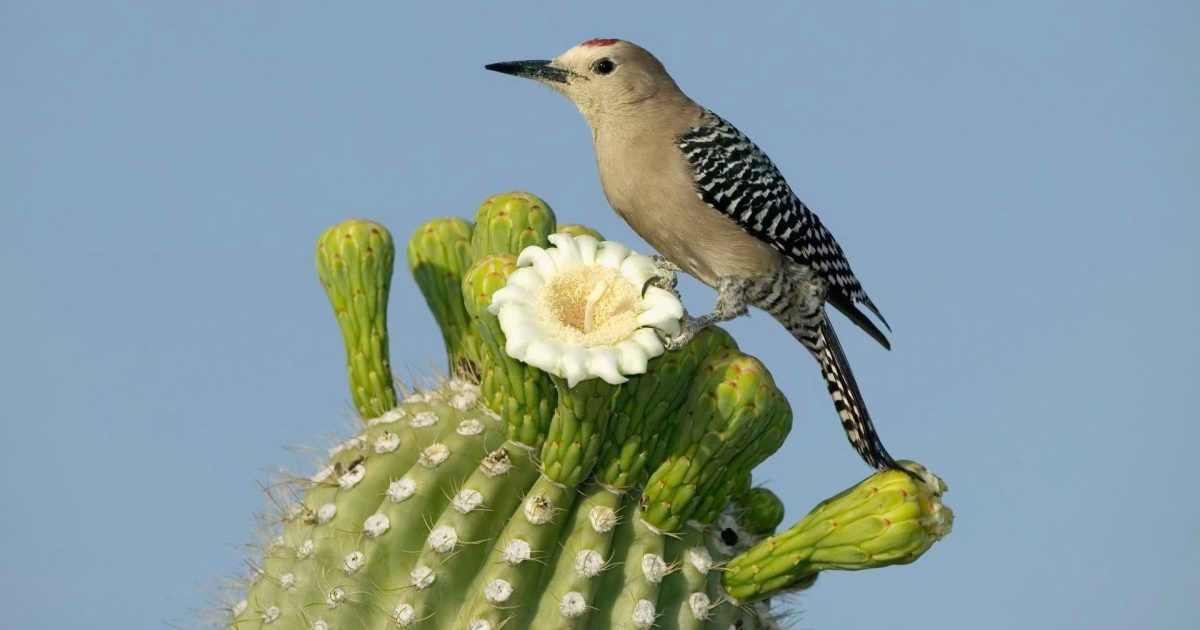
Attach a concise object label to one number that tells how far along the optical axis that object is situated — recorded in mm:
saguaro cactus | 6551
